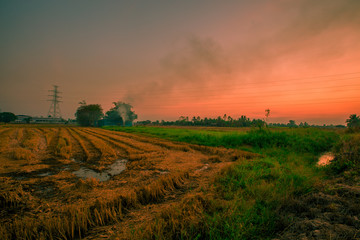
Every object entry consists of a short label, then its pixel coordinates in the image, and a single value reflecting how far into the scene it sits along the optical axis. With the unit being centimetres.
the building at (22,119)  9300
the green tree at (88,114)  6581
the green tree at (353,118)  6657
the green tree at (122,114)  6782
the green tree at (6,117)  8086
